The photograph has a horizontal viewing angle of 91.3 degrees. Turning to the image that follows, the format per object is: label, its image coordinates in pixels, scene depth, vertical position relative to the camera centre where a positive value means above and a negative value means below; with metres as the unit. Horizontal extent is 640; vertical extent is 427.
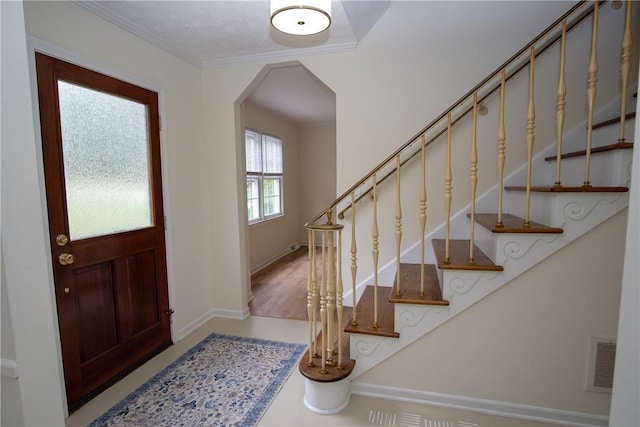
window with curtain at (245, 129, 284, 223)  5.00 +0.26
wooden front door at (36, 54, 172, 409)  1.85 -0.20
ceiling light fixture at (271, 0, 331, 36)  1.40 +0.86
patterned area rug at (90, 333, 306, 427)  1.86 -1.33
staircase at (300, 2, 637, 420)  1.65 -0.13
